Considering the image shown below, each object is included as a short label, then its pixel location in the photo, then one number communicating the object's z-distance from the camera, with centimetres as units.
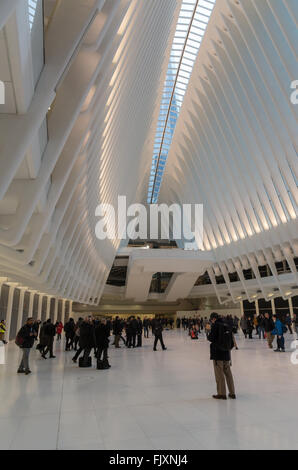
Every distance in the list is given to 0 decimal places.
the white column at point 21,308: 1833
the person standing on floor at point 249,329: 1966
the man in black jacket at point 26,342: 839
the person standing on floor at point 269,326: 1310
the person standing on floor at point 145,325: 2578
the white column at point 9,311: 1670
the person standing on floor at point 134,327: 1461
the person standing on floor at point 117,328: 1452
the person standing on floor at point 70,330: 1409
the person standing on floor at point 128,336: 1533
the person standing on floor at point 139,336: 1598
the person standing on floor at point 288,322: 2123
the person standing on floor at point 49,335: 1146
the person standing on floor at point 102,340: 912
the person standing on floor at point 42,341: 1175
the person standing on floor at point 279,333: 1208
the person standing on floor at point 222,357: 573
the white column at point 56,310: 2789
